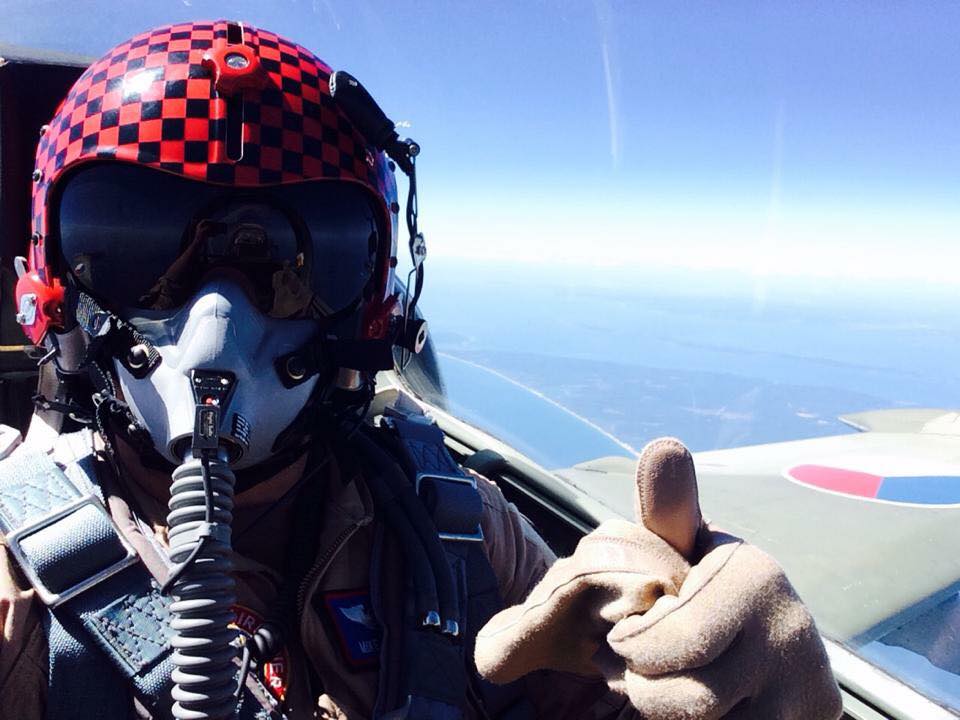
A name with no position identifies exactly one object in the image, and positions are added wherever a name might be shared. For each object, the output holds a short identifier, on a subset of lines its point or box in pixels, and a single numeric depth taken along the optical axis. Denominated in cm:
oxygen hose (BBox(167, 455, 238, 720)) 71
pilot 74
